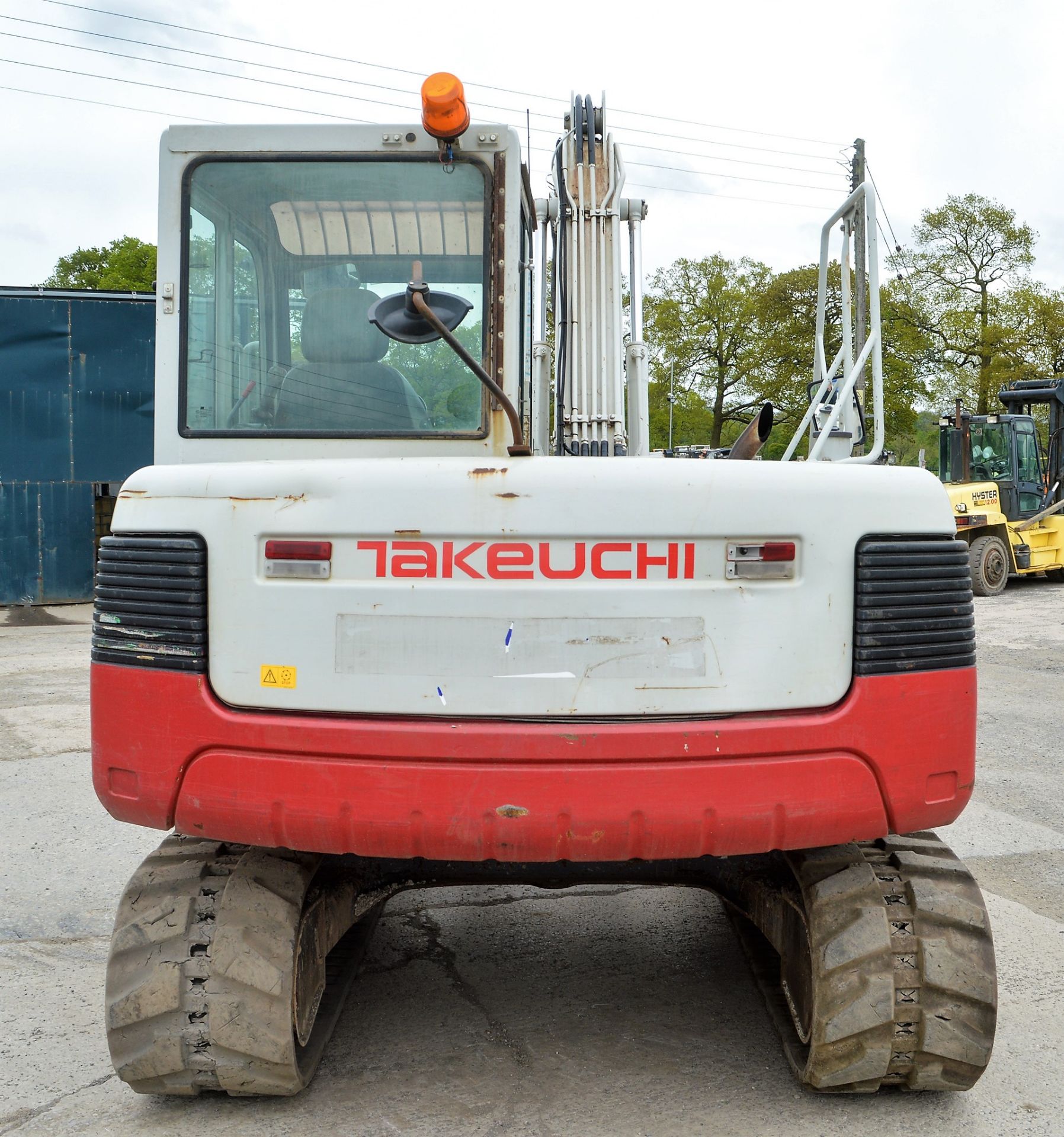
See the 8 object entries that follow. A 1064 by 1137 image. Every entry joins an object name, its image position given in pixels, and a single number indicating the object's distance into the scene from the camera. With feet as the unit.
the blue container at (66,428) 51.42
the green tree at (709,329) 155.22
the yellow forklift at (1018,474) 62.54
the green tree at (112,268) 152.87
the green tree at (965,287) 126.62
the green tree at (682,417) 166.30
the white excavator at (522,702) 7.95
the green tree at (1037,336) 124.16
